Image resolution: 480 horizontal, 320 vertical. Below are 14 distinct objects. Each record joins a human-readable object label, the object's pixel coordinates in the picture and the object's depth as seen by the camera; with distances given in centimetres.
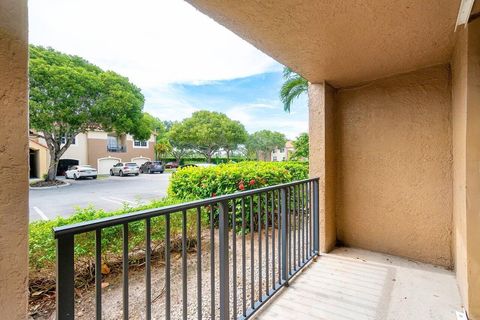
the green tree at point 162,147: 3041
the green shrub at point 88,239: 225
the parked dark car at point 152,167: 2385
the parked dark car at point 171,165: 3098
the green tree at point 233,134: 2745
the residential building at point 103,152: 2219
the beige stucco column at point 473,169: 181
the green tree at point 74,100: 1241
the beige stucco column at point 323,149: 317
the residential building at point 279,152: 4128
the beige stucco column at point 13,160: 77
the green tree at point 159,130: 3225
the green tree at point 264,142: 3784
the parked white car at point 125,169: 2088
